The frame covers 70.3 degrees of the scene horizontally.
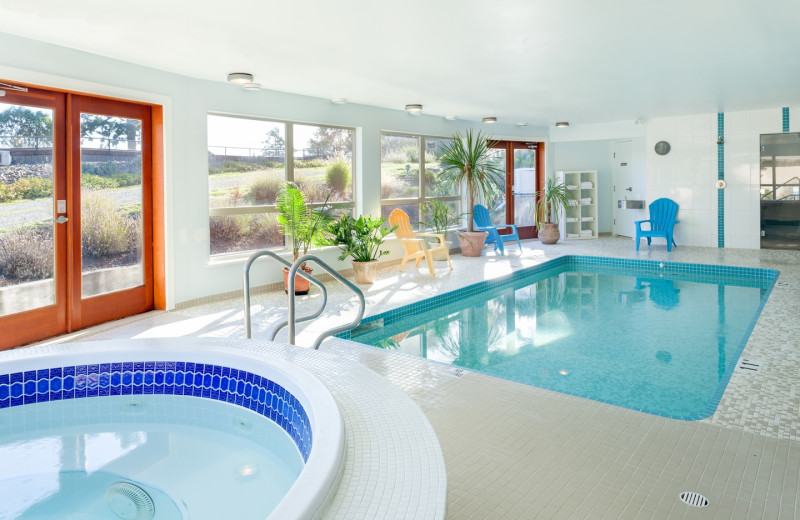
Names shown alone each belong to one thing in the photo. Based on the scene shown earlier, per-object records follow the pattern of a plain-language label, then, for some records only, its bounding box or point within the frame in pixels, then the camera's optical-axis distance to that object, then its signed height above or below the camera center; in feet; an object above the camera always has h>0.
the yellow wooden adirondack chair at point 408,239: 25.90 -0.20
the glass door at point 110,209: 16.24 +0.86
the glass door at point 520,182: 36.76 +3.40
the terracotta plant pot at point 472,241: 30.37 -0.38
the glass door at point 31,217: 14.33 +0.56
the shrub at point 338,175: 25.50 +2.73
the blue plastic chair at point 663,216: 33.19 +0.95
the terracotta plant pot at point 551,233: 35.78 +0.00
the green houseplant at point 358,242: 22.90 -0.28
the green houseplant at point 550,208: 35.86 +1.65
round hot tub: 7.25 -3.07
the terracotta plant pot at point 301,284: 20.93 -1.81
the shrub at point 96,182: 16.35 +1.63
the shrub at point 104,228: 16.47 +0.30
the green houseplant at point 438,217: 29.32 +0.92
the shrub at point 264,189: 22.24 +1.88
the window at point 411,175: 28.89 +3.18
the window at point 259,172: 21.09 +2.59
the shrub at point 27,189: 14.32 +1.29
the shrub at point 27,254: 14.40 -0.40
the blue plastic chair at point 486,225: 31.65 +0.50
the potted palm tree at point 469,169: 29.66 +3.47
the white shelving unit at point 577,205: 38.27 +1.91
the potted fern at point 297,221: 21.21 +0.55
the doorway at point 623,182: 39.58 +3.54
